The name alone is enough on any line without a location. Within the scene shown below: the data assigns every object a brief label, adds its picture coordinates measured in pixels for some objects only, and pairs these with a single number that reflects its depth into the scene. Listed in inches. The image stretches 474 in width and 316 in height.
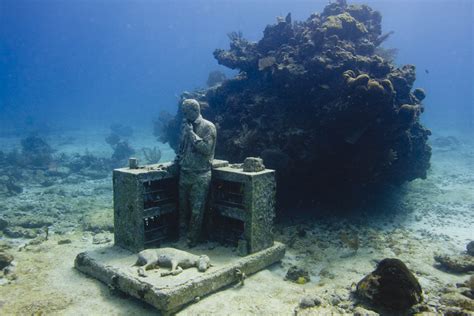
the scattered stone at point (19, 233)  429.1
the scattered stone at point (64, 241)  386.0
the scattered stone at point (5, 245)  376.2
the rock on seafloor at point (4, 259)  309.3
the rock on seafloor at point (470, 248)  375.6
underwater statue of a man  314.7
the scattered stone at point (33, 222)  470.3
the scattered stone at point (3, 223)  449.4
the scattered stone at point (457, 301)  235.9
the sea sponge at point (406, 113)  455.2
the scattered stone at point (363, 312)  220.4
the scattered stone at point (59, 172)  821.8
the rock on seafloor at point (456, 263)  329.4
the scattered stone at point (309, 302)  244.4
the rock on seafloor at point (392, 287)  234.2
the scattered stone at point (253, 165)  313.0
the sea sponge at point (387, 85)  428.1
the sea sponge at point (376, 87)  416.2
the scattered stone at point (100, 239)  395.2
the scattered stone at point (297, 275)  300.4
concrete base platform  231.8
